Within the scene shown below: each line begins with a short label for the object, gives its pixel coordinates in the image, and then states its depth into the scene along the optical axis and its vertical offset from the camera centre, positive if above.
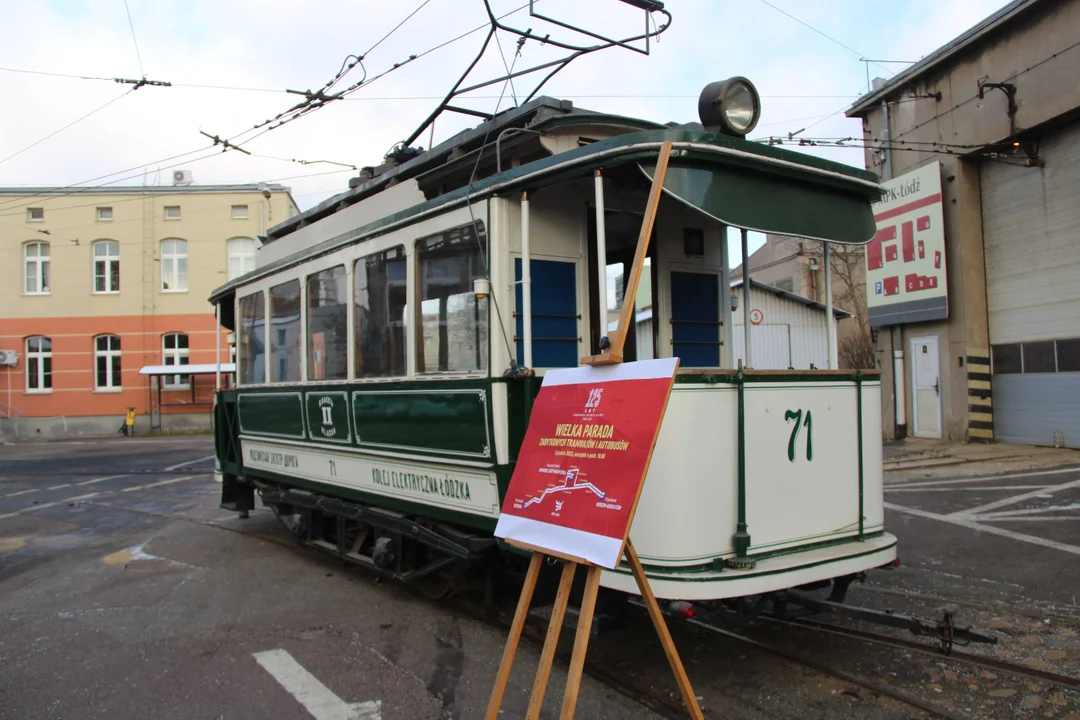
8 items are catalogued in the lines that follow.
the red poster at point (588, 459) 2.99 -0.33
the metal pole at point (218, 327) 9.60 +0.73
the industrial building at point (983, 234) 13.34 +2.53
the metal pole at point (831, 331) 4.99 +0.27
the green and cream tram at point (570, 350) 4.01 +0.21
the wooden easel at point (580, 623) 2.93 -0.96
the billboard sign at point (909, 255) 15.28 +2.37
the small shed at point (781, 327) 18.53 +1.15
